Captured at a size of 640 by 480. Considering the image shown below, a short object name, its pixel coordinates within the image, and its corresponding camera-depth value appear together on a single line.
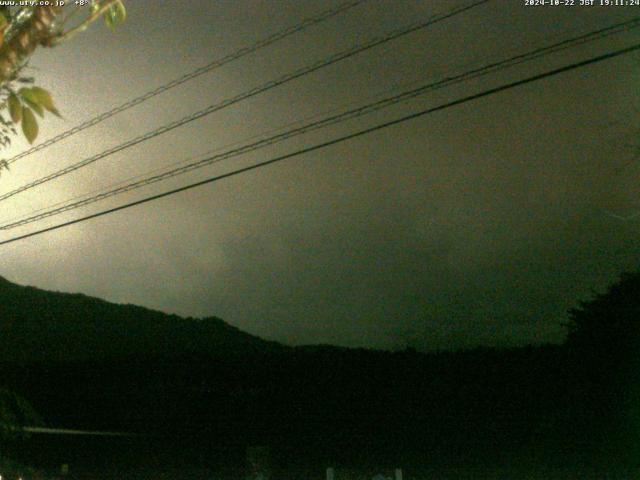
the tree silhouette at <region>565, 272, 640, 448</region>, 13.47
